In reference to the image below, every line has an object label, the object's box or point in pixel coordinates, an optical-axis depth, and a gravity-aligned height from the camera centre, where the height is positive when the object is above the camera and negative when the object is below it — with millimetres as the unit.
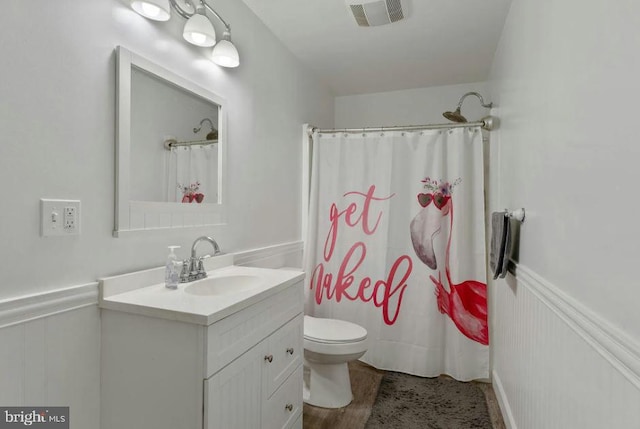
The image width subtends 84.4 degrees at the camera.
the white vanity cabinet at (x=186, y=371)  1075 -508
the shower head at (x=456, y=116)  2637 +757
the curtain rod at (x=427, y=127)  2455 +658
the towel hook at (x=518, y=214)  1586 +16
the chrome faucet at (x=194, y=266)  1500 -218
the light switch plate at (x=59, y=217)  1052 -3
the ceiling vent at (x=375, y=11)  1894 +1154
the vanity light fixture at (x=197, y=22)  1334 +806
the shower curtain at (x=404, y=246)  2455 -208
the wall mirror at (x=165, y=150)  1302 +290
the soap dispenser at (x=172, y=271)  1391 -221
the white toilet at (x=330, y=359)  2014 -824
